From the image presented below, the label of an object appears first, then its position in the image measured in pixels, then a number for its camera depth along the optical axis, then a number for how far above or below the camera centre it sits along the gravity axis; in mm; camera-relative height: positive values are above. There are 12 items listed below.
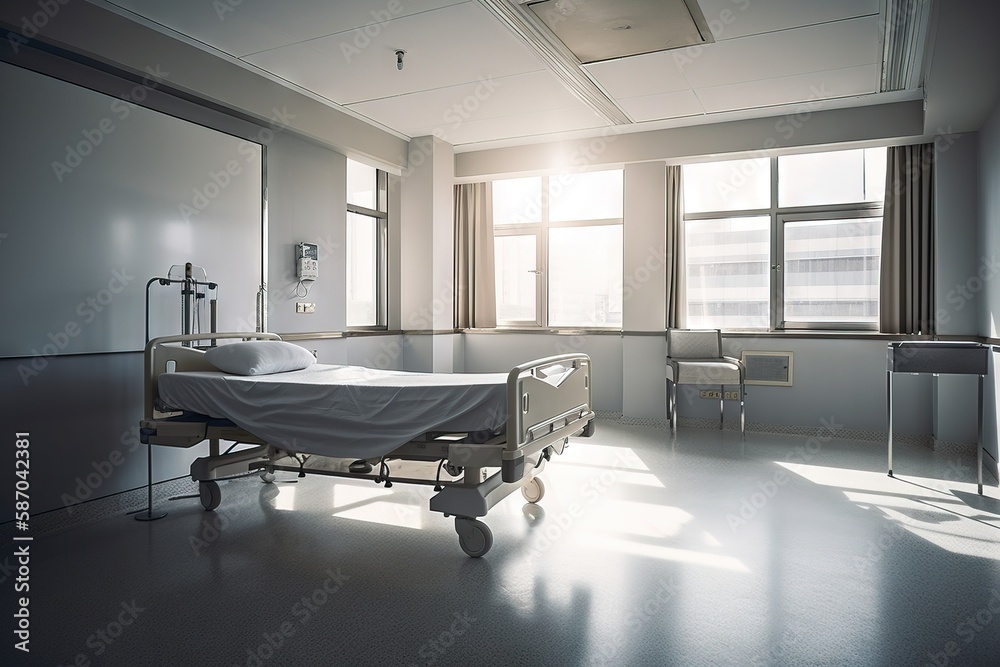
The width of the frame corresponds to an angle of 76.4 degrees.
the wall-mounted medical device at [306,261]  4910 +526
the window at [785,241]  5539 +794
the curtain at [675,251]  6055 +734
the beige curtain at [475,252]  6965 +851
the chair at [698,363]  5301 -300
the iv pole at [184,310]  3383 +116
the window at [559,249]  6551 +841
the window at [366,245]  6039 +826
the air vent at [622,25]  3525 +1792
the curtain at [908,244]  5215 +696
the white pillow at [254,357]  3385 -154
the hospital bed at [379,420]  2762 -432
